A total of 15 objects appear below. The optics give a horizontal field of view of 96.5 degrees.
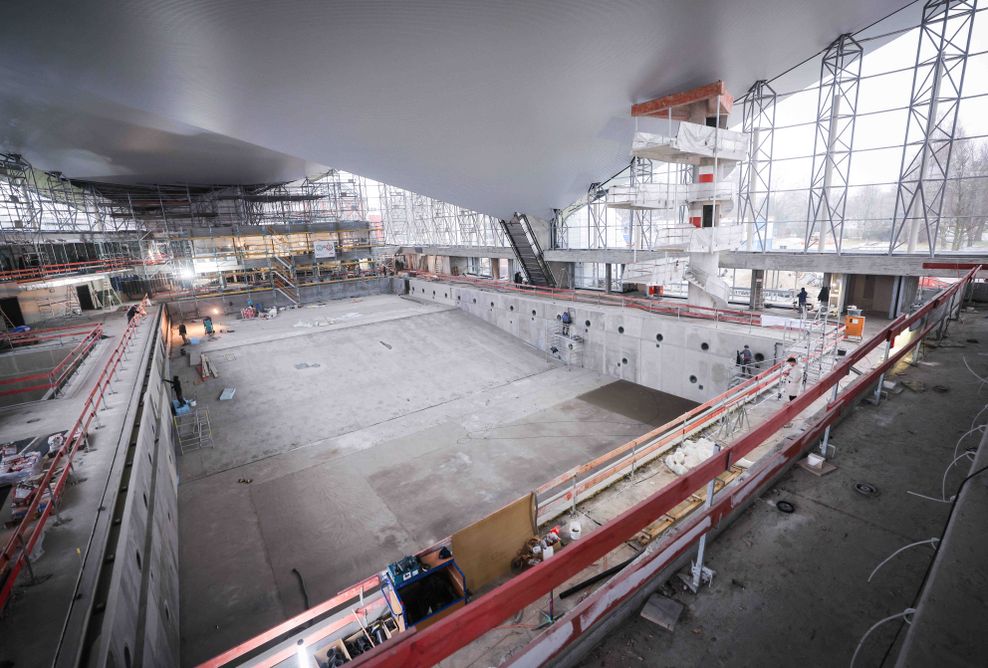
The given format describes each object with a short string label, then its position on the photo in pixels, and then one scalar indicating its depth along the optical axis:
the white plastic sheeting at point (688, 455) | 7.77
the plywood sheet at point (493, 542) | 5.33
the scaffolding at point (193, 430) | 11.78
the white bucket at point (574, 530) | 6.19
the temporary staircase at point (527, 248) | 24.72
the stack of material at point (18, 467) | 5.55
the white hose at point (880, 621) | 1.98
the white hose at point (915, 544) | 2.53
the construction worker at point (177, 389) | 12.23
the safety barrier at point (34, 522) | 3.49
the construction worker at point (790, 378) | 9.24
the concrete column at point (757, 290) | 17.17
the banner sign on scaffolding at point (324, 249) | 29.62
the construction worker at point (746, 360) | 12.67
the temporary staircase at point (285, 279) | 28.33
